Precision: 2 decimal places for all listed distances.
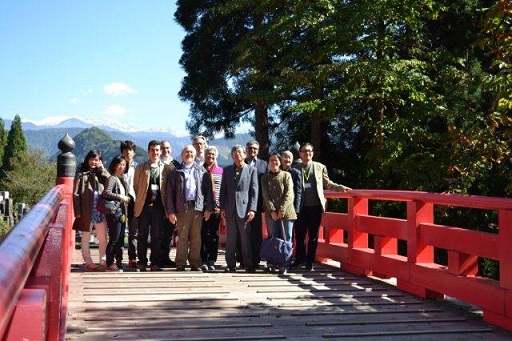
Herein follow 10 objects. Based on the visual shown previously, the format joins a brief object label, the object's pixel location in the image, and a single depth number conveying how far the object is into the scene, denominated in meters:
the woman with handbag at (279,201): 7.84
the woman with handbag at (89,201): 7.72
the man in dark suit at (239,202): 7.99
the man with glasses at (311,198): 8.14
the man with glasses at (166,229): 8.34
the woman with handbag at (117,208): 7.83
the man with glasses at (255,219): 8.25
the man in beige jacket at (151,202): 8.05
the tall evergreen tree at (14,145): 62.87
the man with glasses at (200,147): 8.40
